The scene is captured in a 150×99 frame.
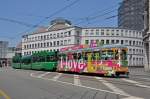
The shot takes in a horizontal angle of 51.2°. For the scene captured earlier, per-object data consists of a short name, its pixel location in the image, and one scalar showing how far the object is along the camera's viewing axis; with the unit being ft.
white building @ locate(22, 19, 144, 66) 164.04
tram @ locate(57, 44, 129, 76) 42.69
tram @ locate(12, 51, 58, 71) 65.52
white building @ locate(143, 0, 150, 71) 78.11
